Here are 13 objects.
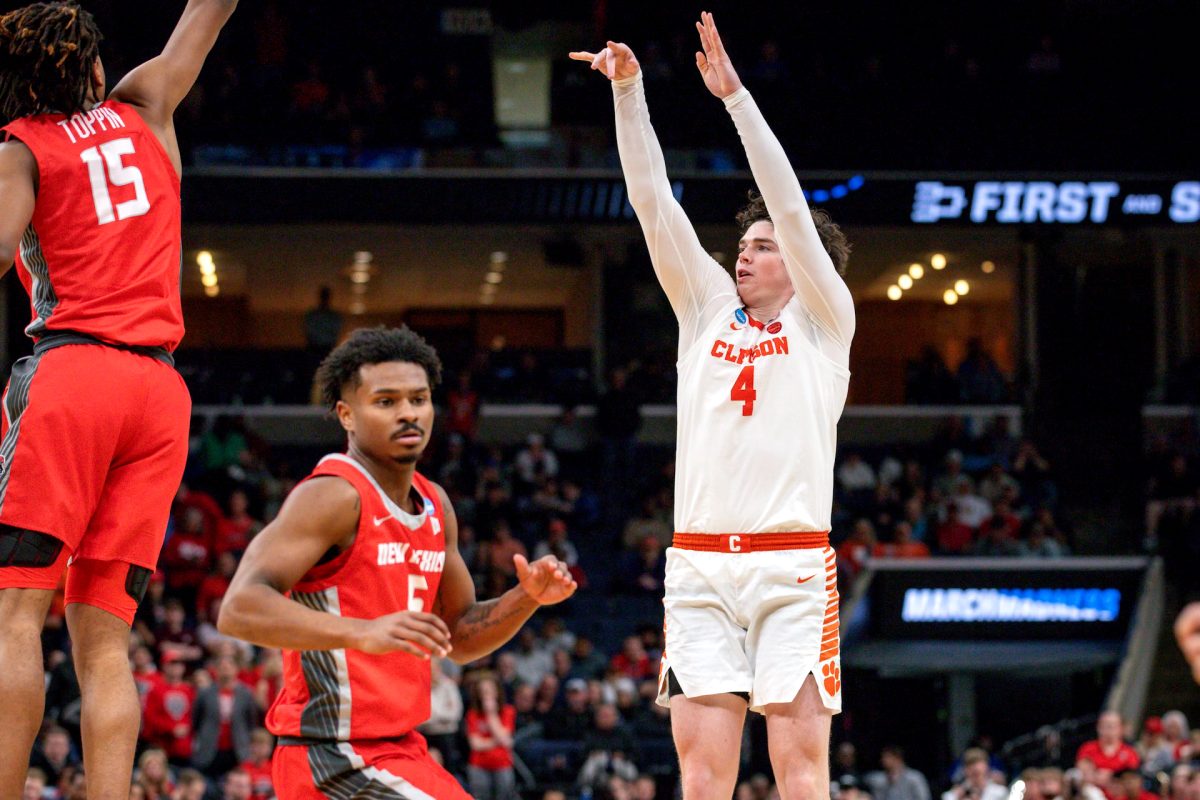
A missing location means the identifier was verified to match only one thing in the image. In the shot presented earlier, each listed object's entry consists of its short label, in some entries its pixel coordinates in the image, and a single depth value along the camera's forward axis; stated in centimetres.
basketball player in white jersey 577
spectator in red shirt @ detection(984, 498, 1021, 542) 2303
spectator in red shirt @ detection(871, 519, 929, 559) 2234
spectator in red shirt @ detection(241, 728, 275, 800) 1460
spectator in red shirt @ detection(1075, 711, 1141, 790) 1644
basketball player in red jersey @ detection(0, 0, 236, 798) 473
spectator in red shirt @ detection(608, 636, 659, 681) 1870
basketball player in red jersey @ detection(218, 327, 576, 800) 469
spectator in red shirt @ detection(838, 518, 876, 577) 2189
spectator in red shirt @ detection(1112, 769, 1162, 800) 1530
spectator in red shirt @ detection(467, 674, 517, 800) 1541
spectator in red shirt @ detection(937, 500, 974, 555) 2294
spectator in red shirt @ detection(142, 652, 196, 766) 1535
